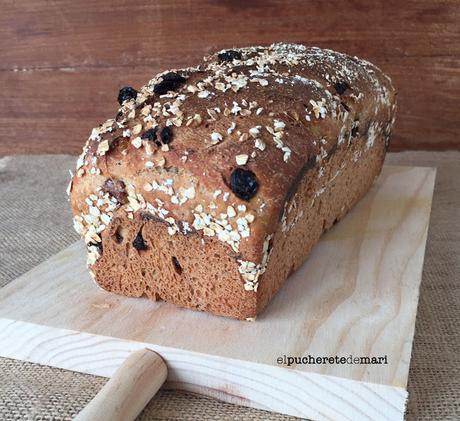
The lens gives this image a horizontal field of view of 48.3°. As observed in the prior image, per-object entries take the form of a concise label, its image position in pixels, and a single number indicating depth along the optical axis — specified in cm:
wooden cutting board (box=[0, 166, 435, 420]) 26
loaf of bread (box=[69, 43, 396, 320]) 29
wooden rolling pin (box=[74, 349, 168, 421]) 25
